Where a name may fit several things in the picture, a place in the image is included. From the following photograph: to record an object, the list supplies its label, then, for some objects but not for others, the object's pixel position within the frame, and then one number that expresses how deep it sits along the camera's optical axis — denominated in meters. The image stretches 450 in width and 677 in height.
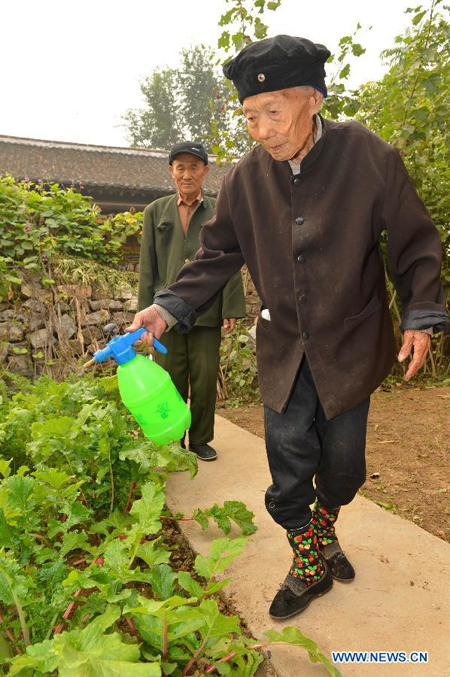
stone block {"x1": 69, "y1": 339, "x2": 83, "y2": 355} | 5.39
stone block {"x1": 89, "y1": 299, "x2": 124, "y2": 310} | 5.62
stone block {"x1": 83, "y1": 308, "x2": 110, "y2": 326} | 5.56
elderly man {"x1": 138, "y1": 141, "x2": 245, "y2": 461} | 3.35
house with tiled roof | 15.09
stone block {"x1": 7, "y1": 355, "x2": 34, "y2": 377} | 5.18
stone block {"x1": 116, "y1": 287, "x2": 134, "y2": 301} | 5.75
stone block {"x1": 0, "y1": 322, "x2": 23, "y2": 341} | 5.16
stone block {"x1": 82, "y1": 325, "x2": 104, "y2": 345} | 5.52
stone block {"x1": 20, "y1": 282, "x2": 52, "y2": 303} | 5.25
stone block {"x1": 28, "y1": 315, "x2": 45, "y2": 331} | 5.29
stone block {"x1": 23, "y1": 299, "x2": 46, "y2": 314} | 5.27
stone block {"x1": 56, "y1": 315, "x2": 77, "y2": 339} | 5.33
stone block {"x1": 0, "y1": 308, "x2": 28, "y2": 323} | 5.20
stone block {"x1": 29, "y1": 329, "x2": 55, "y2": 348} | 5.27
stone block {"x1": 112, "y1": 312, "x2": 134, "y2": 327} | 5.73
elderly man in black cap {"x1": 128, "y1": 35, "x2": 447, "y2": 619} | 1.56
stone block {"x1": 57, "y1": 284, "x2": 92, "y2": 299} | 5.37
